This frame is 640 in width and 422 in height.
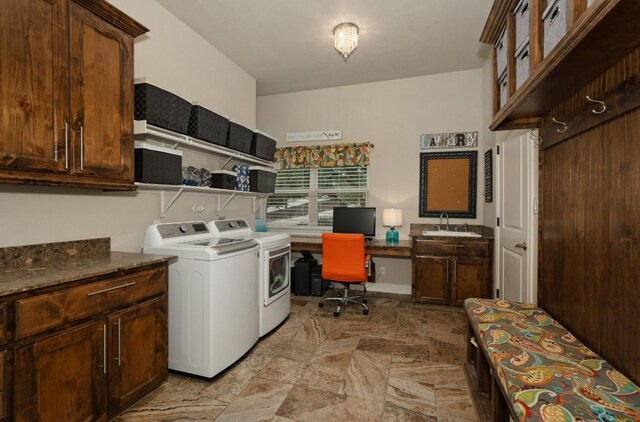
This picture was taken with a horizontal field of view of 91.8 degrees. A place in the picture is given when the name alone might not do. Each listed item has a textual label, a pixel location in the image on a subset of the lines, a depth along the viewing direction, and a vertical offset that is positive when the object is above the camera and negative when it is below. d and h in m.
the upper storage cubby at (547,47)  1.04 +0.64
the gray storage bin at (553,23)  1.20 +0.77
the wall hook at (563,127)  1.77 +0.48
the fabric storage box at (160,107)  2.18 +0.76
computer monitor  4.21 -0.13
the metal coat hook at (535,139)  2.13 +0.51
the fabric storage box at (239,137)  3.08 +0.76
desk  3.69 -0.45
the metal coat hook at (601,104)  1.42 +0.48
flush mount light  2.89 +1.63
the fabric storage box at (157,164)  2.20 +0.34
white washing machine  2.12 -0.66
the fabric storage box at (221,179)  3.00 +0.31
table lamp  4.14 -0.13
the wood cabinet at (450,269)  3.51 -0.68
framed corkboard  4.05 +0.37
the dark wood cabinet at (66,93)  1.46 +0.63
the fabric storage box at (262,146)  3.52 +0.76
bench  1.04 -0.65
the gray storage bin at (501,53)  1.91 +1.02
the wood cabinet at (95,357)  1.29 -0.73
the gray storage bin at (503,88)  1.93 +0.80
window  4.55 +0.24
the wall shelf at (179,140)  2.17 +0.57
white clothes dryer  2.77 -0.56
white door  2.38 -0.06
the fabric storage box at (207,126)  2.64 +0.75
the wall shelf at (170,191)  2.39 +0.18
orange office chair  3.29 -0.53
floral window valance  4.39 +0.81
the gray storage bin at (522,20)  1.56 +1.00
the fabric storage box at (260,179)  3.50 +0.36
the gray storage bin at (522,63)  1.58 +0.79
